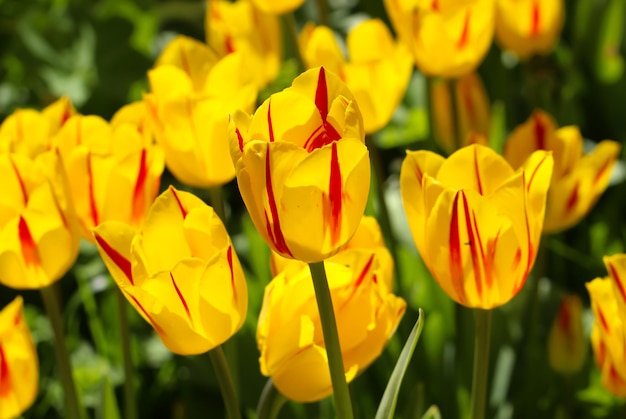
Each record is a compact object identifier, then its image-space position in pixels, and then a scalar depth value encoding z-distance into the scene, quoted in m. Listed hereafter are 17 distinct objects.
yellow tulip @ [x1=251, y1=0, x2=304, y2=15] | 1.29
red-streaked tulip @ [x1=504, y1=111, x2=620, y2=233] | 1.17
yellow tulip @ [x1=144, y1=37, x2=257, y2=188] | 1.07
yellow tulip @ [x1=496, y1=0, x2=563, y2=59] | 1.30
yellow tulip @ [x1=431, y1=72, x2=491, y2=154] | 1.30
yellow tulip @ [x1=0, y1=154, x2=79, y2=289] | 1.02
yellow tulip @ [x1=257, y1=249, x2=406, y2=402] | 0.98
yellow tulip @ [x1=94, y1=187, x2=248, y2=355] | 0.93
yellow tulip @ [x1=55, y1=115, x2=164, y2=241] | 1.05
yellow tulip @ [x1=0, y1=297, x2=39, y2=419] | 1.03
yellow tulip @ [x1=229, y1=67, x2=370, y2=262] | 0.89
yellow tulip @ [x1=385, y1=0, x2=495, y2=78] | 1.20
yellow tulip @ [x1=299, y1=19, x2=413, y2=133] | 1.19
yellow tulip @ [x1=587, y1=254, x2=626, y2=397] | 0.98
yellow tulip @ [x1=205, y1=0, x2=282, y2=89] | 1.30
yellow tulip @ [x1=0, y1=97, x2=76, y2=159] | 1.07
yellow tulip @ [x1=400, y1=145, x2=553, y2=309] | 0.95
